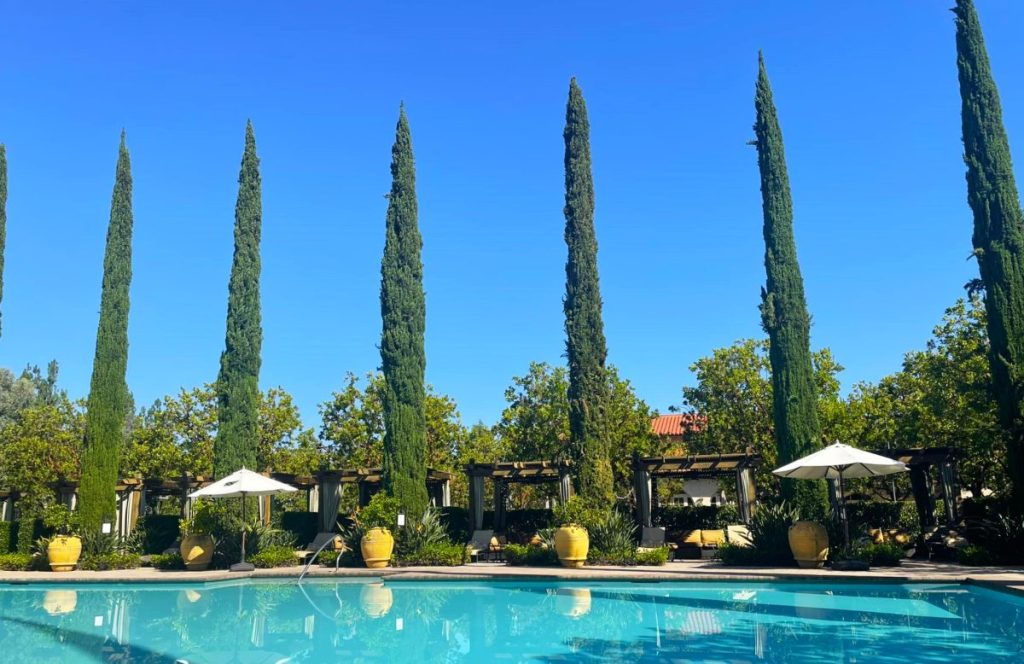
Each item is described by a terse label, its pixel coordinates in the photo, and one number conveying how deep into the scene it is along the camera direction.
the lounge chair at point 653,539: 19.52
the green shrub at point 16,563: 20.16
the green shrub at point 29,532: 22.44
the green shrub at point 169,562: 18.98
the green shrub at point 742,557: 16.06
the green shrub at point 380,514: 18.48
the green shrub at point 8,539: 23.05
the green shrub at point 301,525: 24.75
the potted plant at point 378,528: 17.95
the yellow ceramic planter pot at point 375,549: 17.94
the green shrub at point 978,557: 14.40
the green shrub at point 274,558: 18.61
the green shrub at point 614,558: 16.94
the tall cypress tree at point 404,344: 19.94
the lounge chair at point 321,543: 22.15
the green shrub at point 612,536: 17.25
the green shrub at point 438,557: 18.28
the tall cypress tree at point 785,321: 17.25
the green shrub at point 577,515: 17.39
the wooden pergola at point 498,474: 22.77
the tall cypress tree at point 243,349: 21.67
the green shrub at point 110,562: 19.78
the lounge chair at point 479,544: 20.15
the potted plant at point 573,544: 16.66
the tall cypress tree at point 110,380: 21.34
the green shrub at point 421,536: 18.62
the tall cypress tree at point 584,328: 18.38
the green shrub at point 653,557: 16.88
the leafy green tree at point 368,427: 31.28
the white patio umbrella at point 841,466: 14.38
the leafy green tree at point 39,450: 31.55
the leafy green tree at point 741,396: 28.48
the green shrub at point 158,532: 23.83
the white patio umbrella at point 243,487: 17.89
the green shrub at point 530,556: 17.31
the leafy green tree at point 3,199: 25.58
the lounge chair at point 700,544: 19.73
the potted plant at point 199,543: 18.48
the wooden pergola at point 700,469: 20.64
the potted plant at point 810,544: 14.81
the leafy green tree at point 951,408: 17.88
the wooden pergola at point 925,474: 18.66
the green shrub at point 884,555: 15.27
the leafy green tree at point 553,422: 28.11
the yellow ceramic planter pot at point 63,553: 19.20
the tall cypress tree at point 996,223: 15.02
